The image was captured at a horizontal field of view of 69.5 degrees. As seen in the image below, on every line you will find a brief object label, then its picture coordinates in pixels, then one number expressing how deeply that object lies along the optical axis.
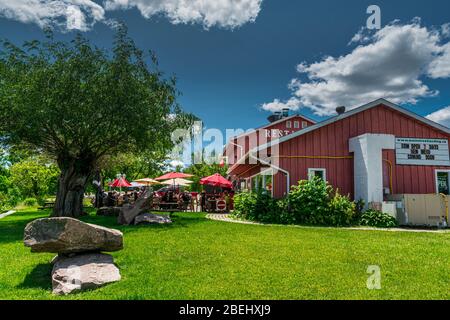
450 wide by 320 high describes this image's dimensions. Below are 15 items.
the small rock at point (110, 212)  16.89
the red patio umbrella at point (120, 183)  26.50
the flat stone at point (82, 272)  4.67
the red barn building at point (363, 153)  15.07
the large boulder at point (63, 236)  5.21
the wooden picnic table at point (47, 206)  22.69
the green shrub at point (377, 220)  13.04
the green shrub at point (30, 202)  29.70
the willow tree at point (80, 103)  12.50
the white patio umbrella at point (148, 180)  26.62
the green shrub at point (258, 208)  14.01
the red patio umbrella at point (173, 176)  22.22
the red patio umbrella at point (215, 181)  20.38
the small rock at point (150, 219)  12.63
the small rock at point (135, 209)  12.74
